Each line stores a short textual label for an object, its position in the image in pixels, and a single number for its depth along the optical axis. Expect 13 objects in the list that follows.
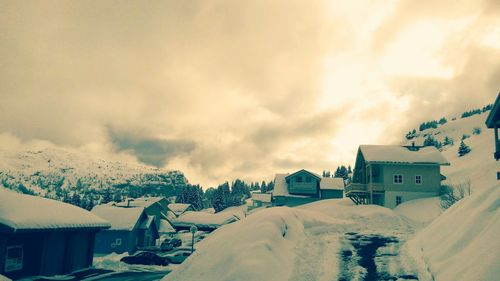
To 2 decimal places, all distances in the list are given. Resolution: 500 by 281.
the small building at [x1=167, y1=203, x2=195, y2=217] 117.19
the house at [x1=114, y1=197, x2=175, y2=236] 71.38
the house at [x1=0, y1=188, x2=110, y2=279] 25.61
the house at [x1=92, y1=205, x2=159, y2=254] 46.84
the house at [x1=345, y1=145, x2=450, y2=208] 43.22
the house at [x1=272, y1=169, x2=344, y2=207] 61.77
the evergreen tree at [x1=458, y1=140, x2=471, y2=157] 64.25
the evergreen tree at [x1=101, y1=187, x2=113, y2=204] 108.71
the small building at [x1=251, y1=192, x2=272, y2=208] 116.56
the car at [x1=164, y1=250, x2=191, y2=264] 39.65
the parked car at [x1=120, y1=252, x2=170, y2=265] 36.75
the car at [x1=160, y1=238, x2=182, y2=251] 51.33
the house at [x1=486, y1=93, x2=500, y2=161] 26.62
